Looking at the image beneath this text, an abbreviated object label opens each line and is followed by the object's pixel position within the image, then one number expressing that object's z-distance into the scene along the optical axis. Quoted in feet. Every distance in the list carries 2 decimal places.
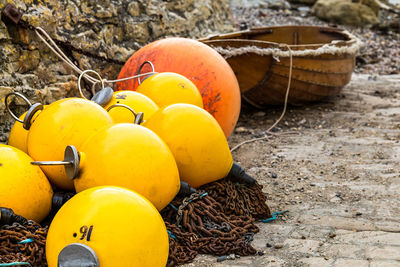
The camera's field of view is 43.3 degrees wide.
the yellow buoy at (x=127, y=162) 7.94
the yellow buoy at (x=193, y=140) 9.27
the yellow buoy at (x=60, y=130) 8.87
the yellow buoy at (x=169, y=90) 11.72
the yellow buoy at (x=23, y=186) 8.13
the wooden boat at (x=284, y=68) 17.22
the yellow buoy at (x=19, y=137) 10.01
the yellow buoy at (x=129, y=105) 10.38
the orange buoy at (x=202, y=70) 13.51
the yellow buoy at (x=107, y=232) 6.43
